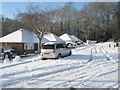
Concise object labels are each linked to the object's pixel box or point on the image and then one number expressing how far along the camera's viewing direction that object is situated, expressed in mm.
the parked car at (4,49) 21275
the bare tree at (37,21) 28898
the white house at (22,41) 27141
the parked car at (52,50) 16956
